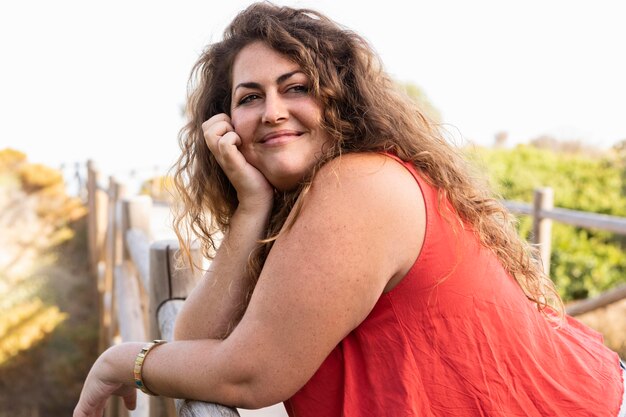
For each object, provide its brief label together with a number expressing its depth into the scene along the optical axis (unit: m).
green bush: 8.97
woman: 1.28
